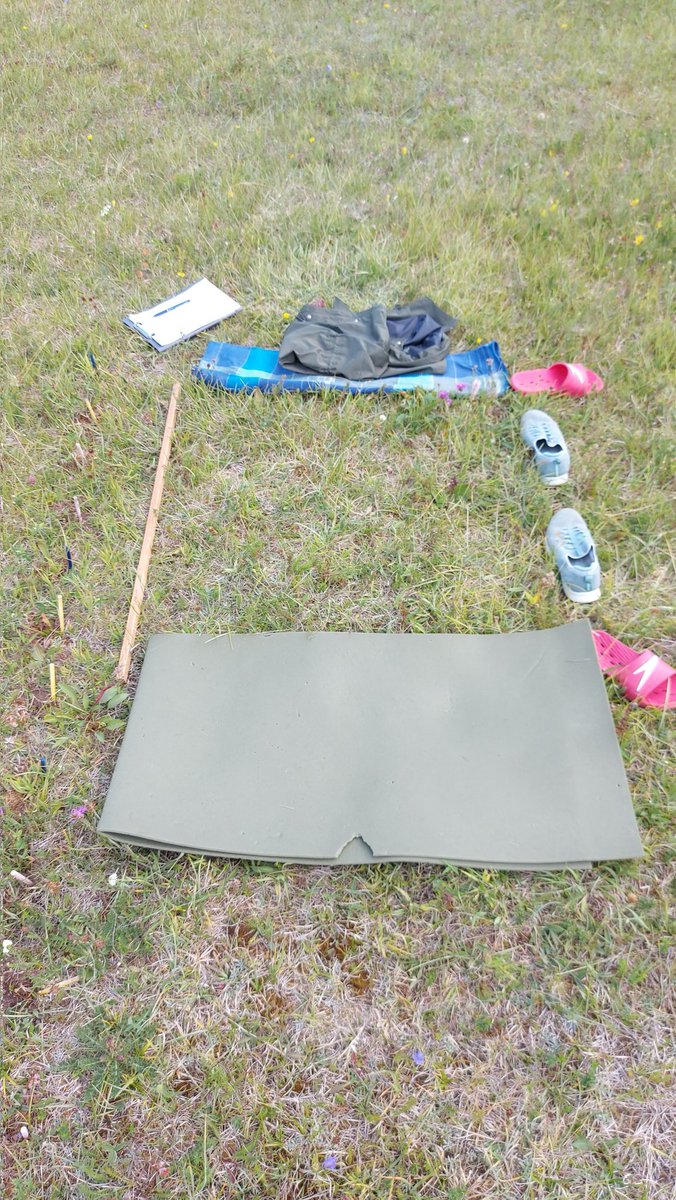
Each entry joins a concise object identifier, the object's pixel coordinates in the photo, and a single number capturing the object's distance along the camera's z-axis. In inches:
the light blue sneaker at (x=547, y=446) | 95.5
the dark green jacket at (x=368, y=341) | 108.7
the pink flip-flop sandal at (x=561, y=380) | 104.3
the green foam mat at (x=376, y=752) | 67.2
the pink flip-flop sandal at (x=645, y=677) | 74.5
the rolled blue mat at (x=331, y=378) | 107.0
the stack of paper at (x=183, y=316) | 119.4
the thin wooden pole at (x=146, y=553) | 82.7
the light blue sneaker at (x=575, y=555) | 84.0
